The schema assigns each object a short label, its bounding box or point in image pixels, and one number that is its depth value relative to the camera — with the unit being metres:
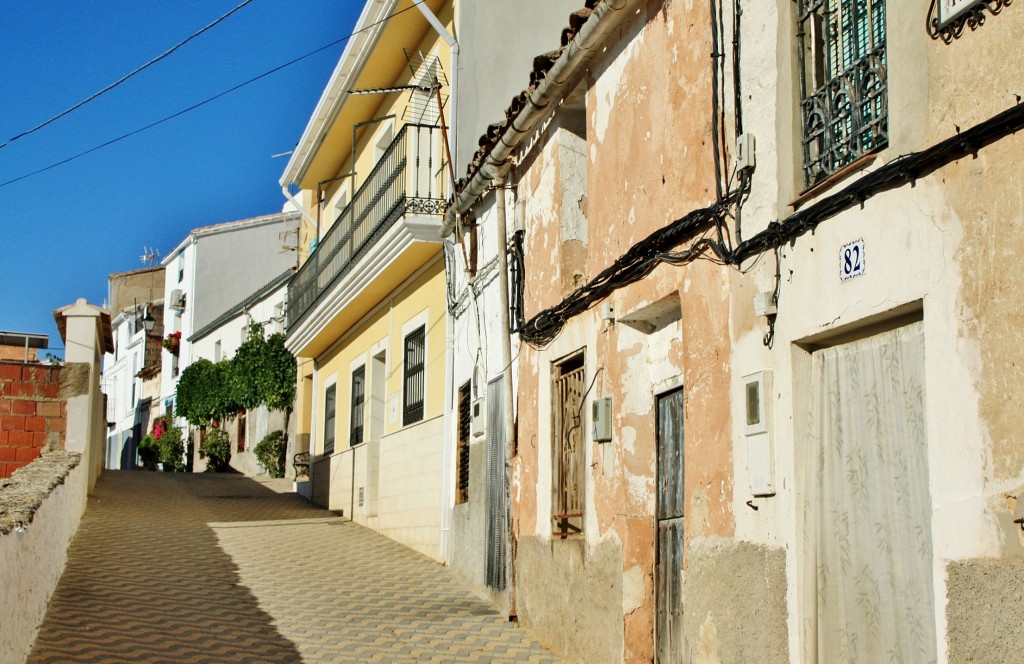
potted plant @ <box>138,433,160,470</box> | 40.78
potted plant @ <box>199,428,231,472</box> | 33.34
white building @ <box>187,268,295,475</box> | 29.67
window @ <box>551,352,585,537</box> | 9.79
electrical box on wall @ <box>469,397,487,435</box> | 12.32
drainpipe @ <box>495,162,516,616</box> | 10.95
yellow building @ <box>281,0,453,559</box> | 14.76
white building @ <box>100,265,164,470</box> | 48.38
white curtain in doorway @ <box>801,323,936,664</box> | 5.30
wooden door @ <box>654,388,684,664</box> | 7.95
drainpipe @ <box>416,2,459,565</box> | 13.84
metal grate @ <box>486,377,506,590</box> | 11.40
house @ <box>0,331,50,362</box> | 18.56
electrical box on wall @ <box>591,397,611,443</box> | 8.98
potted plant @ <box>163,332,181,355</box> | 42.53
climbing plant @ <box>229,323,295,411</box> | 27.80
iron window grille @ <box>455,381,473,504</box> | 13.50
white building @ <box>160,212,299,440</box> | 40.03
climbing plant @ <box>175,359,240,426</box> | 32.97
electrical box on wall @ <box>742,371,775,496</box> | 6.33
